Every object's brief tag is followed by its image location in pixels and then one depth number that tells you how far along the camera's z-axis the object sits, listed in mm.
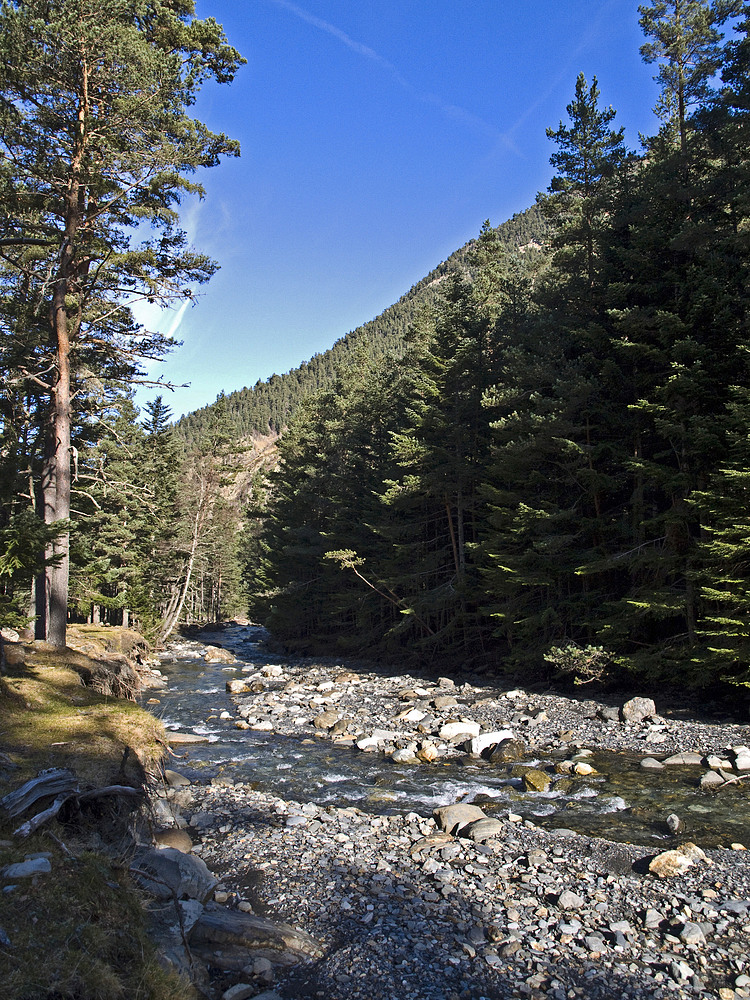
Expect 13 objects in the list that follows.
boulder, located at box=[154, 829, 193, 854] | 7738
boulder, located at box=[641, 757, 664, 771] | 11016
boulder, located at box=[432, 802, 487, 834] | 8477
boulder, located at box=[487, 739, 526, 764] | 12234
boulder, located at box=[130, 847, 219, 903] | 5830
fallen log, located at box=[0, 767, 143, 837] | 4977
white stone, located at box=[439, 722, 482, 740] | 13922
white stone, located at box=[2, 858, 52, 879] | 4172
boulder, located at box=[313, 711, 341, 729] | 16203
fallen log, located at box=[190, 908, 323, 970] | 5410
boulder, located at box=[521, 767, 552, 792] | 10211
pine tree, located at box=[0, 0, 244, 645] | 12781
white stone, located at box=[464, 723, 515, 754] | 12750
